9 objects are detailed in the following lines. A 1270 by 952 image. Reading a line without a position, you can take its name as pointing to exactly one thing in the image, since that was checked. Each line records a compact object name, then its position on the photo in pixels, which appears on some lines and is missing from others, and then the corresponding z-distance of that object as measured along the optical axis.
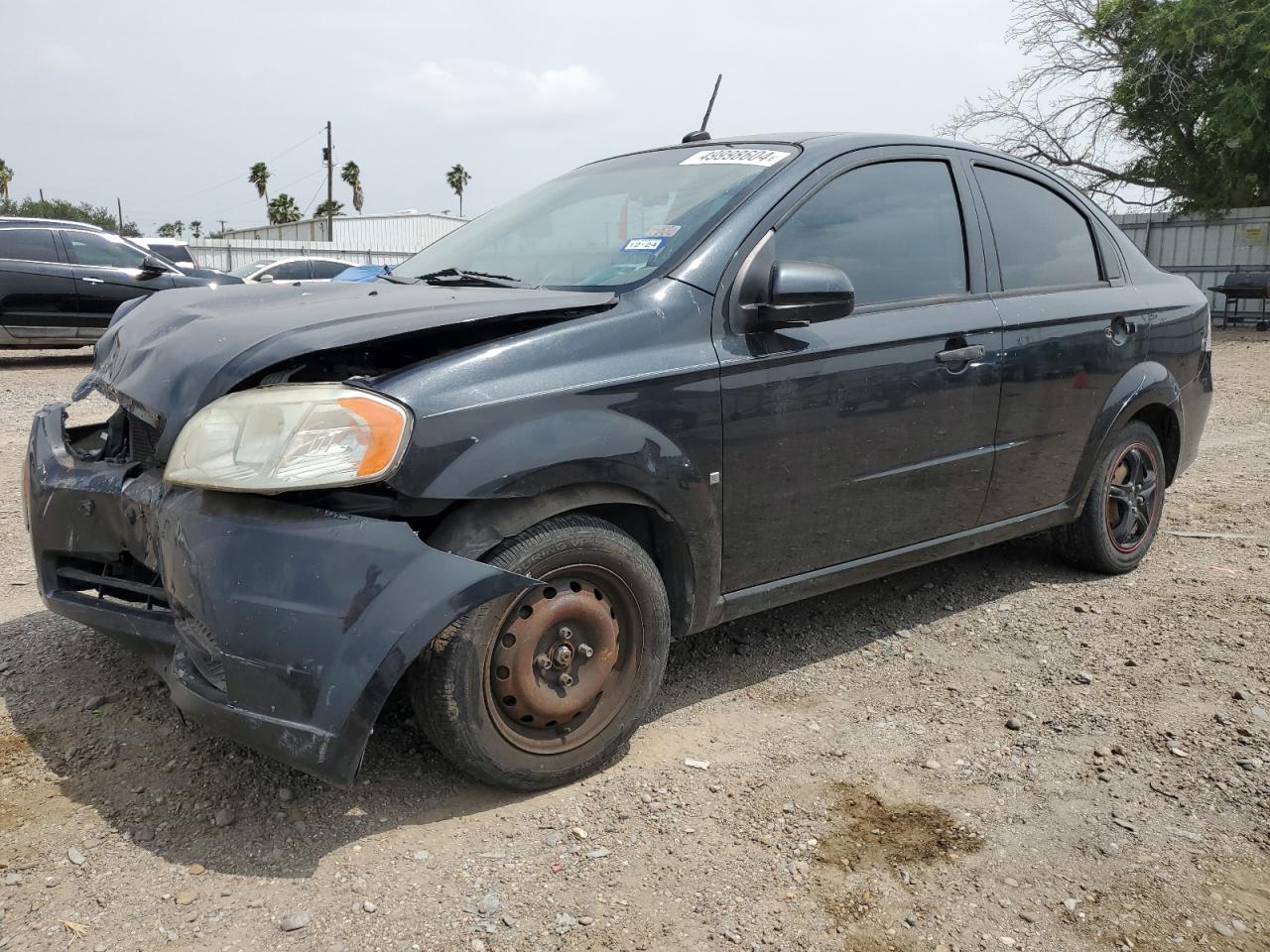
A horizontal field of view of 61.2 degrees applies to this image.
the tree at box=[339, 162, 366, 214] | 62.66
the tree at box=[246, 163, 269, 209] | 63.53
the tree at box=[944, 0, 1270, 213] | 21.03
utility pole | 44.02
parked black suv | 11.08
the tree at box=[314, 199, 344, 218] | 44.72
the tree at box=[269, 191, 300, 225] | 58.57
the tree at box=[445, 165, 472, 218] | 67.00
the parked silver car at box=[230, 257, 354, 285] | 16.64
